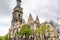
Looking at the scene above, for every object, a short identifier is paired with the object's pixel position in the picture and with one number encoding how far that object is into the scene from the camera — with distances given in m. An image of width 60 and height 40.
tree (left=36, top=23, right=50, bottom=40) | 25.22
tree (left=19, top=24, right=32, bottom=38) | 26.23
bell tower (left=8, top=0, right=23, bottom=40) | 30.08
